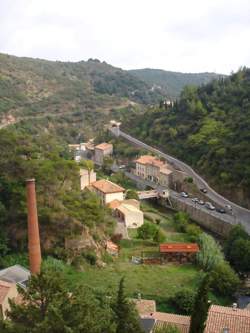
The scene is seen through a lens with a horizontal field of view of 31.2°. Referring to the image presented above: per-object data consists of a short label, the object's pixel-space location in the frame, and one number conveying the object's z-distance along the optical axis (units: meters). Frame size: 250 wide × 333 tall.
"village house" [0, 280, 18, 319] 21.34
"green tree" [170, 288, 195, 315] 27.44
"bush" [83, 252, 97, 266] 33.78
